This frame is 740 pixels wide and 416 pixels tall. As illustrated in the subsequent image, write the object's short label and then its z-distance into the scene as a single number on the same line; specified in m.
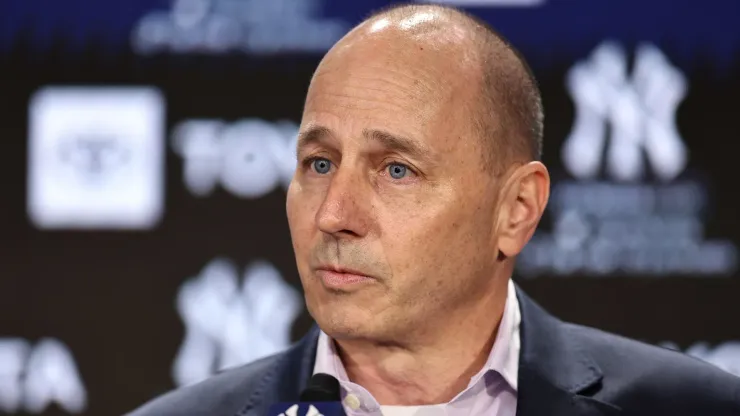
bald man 3.15
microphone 3.10
